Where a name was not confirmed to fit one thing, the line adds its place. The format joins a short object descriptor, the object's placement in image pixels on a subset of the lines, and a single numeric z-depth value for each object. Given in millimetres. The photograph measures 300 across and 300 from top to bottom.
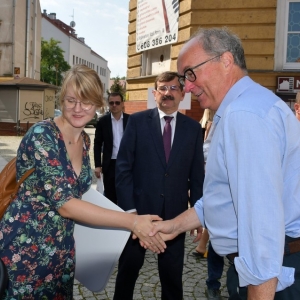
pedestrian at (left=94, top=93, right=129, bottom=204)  4597
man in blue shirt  1175
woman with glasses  1657
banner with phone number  7470
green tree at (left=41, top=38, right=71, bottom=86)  38396
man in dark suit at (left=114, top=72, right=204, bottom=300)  2623
